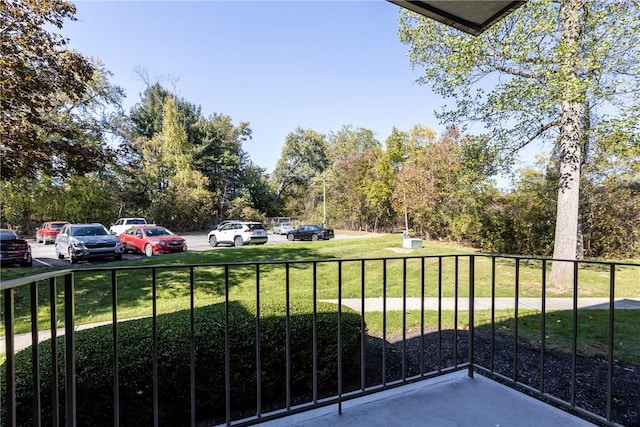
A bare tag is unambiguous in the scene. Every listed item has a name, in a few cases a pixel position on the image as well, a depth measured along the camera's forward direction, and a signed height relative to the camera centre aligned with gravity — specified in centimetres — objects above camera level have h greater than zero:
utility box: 1055 -129
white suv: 1280 -116
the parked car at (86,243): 827 -100
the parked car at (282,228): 2036 -146
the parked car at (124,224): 1469 -89
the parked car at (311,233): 1580 -140
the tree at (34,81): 448 +185
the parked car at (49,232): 1411 -116
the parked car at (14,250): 766 -108
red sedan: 1009 -115
